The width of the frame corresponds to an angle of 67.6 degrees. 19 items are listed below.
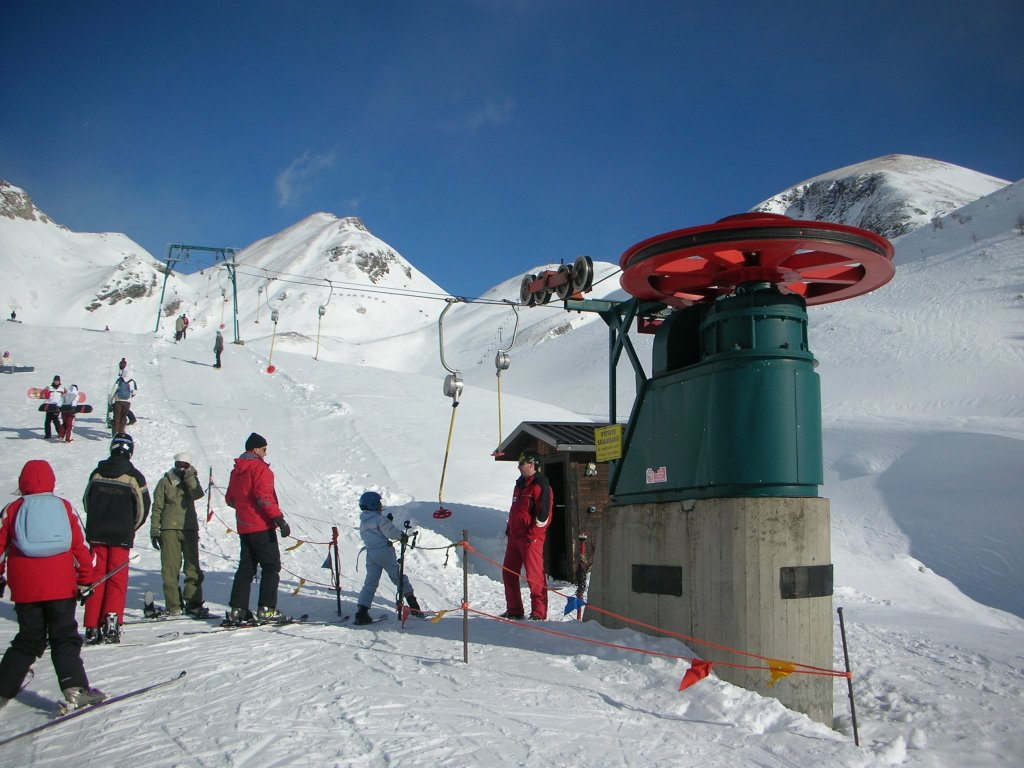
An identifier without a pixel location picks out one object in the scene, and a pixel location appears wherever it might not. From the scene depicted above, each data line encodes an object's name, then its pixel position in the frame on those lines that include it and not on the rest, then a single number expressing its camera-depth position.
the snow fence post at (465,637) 6.08
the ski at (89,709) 4.42
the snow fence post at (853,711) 5.00
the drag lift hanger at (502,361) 14.74
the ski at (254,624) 7.44
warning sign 7.78
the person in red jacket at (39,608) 4.87
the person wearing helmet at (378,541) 8.23
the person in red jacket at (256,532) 7.56
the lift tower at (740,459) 5.80
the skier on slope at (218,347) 32.28
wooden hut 13.54
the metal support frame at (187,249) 55.19
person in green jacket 8.31
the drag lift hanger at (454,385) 12.84
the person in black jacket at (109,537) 6.80
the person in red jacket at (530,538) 8.53
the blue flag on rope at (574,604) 8.66
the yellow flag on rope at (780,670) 5.47
